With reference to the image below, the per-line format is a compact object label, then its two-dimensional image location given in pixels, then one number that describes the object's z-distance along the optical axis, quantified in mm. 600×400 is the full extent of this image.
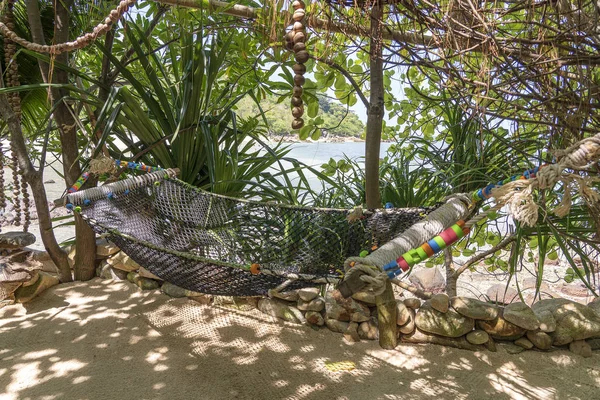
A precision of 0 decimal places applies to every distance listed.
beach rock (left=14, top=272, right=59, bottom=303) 1831
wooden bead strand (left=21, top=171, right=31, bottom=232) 1868
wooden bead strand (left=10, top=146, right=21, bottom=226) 1885
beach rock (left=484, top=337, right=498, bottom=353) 1621
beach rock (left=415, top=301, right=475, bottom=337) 1617
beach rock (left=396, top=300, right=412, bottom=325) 1654
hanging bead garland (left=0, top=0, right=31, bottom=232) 1477
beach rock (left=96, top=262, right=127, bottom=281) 2084
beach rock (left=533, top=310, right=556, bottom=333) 1601
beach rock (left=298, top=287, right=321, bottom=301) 1779
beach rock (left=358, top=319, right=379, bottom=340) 1684
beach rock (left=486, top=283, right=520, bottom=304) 3371
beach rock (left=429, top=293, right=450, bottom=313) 1647
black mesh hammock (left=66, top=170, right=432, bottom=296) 1338
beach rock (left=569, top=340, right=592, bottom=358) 1594
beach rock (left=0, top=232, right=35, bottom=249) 1853
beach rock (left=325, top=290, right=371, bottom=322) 1701
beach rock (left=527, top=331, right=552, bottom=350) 1602
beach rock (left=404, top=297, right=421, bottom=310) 1717
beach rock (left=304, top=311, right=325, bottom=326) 1750
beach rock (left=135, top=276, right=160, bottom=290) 1996
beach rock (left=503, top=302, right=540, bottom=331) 1584
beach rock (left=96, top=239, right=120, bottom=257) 2090
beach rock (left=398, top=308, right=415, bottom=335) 1653
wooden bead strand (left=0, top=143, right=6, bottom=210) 1800
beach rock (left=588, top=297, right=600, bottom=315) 1714
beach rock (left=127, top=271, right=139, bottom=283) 2036
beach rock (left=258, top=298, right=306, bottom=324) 1784
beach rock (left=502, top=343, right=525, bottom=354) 1608
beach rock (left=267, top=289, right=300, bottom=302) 1808
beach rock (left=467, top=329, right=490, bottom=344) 1615
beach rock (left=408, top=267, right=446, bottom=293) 3686
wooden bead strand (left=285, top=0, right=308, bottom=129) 890
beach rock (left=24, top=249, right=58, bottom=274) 2039
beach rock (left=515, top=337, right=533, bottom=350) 1617
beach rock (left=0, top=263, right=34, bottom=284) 1772
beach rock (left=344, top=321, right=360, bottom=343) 1677
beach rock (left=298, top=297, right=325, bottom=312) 1763
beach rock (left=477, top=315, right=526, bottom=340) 1611
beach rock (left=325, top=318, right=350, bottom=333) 1723
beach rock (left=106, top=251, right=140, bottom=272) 2021
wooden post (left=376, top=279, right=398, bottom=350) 1566
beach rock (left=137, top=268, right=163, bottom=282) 2003
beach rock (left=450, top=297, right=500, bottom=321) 1610
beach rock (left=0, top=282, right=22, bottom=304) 1782
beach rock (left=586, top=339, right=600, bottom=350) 1629
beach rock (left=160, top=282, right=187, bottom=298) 1919
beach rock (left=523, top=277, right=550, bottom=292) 3890
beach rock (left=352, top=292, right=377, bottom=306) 1703
